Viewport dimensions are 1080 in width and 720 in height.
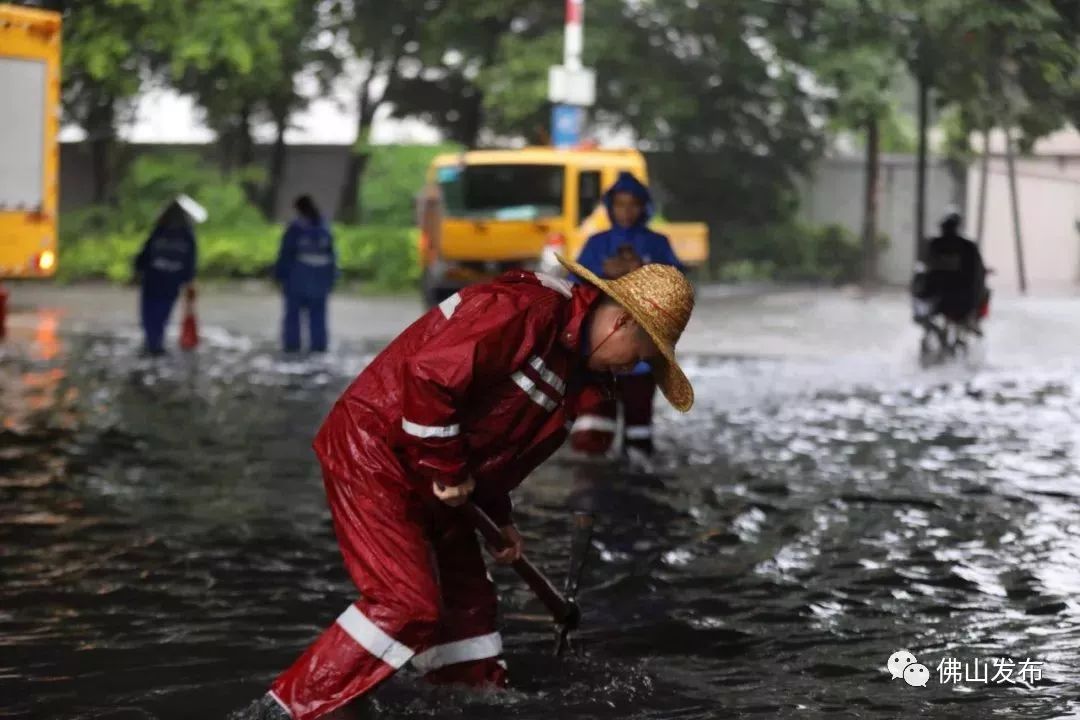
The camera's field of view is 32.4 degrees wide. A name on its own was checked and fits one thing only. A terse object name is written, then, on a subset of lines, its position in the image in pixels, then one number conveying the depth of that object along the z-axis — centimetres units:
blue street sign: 2458
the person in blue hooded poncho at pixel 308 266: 1844
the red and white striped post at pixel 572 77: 2348
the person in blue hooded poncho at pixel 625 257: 1014
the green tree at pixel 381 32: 3303
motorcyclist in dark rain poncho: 1862
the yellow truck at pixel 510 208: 2270
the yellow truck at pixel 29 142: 1526
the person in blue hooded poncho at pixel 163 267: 1797
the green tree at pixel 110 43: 2291
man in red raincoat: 488
